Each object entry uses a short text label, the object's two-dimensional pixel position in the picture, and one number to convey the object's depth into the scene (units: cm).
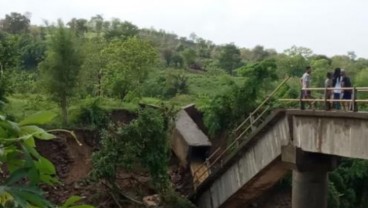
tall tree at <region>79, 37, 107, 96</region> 2739
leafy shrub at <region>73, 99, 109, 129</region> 2270
